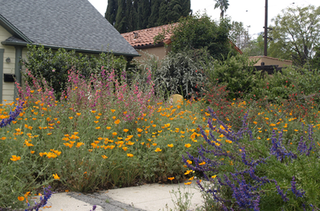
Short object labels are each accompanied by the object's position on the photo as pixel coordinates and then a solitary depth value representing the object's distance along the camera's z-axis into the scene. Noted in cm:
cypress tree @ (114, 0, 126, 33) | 2925
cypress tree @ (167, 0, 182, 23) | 2514
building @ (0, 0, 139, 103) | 1109
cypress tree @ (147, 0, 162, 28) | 2681
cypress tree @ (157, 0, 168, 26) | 2567
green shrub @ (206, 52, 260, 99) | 986
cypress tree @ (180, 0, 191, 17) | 2557
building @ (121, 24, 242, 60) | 1685
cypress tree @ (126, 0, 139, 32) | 2919
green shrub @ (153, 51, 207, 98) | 1341
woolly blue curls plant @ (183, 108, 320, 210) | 218
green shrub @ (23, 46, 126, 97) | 1053
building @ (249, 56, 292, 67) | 2522
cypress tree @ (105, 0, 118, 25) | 3122
